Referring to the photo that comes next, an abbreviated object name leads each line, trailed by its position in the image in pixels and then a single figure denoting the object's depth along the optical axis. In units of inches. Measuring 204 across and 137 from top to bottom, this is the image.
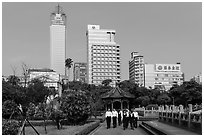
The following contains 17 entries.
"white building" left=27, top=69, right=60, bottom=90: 2645.7
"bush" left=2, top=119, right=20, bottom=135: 398.5
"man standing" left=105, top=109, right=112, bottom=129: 741.3
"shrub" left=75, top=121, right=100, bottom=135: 550.4
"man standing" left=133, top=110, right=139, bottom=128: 737.0
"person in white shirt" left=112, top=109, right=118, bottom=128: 757.9
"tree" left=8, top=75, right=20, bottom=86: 1583.9
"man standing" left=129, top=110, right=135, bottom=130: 727.1
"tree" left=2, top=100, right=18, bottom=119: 860.0
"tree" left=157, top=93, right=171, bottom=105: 2096.5
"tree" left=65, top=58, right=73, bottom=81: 2932.6
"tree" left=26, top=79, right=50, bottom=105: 1504.7
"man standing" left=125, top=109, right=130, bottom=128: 717.5
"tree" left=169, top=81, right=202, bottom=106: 1988.2
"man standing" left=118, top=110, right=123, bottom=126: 836.0
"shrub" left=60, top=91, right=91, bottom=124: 788.6
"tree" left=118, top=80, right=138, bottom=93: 2246.1
